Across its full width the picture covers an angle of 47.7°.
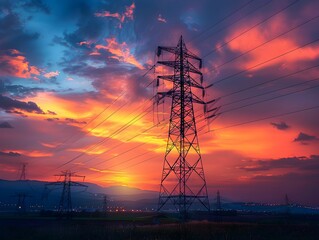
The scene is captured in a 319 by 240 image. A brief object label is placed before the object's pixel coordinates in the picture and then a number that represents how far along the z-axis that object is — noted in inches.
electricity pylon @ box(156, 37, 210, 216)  1499.8
